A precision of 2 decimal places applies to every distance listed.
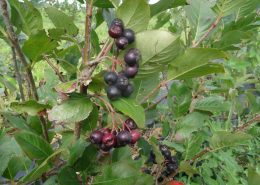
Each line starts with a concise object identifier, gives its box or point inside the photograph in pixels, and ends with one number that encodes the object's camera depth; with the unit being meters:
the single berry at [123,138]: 0.19
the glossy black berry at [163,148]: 0.31
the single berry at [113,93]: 0.18
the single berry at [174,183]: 0.32
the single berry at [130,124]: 0.21
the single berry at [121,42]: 0.18
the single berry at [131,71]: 0.18
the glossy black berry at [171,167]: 0.32
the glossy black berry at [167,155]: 0.31
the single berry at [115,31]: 0.18
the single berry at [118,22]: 0.18
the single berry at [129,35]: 0.18
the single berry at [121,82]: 0.18
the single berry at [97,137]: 0.20
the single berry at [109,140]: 0.19
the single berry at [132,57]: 0.18
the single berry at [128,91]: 0.19
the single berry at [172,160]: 0.32
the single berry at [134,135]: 0.20
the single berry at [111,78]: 0.18
